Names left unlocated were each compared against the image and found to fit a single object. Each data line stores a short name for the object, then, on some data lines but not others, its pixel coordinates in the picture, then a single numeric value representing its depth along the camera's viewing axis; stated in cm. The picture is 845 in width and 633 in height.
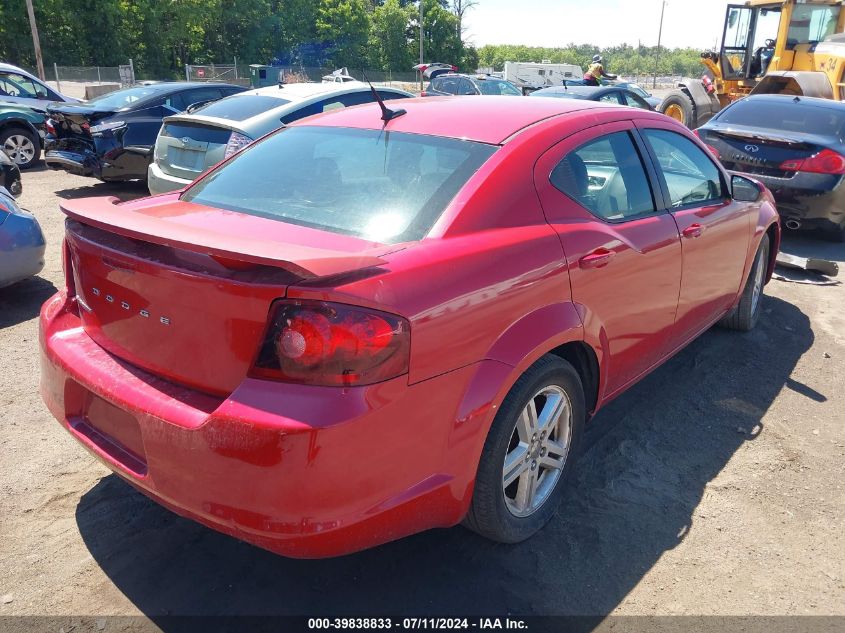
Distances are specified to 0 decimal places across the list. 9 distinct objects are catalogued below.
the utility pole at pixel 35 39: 2570
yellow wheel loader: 1312
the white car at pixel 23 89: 1371
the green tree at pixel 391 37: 5762
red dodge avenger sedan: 211
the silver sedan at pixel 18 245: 536
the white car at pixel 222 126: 691
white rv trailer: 4009
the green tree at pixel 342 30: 5434
